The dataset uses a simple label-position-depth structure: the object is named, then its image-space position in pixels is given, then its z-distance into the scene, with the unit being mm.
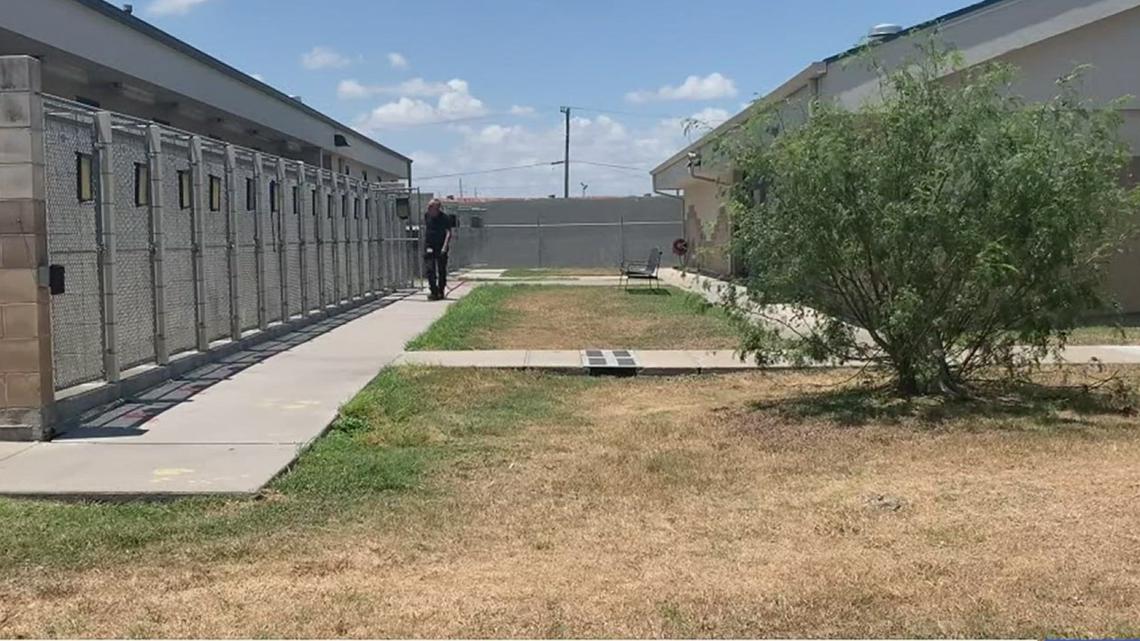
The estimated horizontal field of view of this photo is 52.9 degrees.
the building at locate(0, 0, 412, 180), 13602
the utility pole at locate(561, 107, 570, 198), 80125
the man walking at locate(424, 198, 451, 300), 22125
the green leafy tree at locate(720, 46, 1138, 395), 8672
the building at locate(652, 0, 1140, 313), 15594
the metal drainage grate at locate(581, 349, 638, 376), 11812
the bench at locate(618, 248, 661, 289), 26578
